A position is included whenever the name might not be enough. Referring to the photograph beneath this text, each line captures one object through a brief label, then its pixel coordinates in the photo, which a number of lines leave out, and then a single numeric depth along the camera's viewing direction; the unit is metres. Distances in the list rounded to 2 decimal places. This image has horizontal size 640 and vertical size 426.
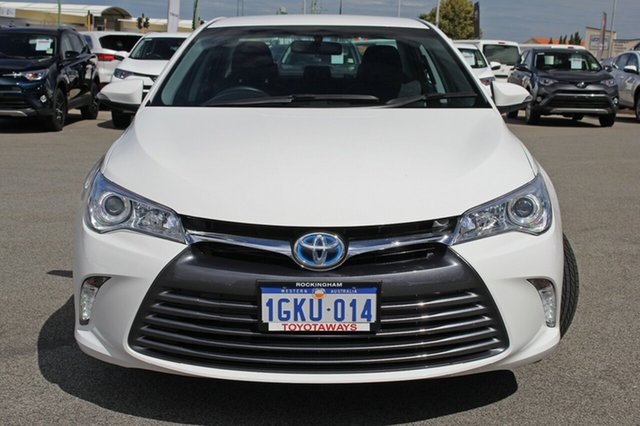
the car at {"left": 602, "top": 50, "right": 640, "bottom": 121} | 18.83
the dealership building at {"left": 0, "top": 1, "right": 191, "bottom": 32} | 84.38
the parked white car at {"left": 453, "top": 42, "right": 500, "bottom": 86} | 17.31
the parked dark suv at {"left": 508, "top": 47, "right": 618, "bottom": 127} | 17.31
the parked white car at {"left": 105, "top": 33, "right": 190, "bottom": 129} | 14.42
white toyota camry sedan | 2.97
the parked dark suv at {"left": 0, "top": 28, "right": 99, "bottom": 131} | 13.51
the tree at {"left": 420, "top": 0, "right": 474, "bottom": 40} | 82.56
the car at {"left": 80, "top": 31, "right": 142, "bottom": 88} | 17.83
